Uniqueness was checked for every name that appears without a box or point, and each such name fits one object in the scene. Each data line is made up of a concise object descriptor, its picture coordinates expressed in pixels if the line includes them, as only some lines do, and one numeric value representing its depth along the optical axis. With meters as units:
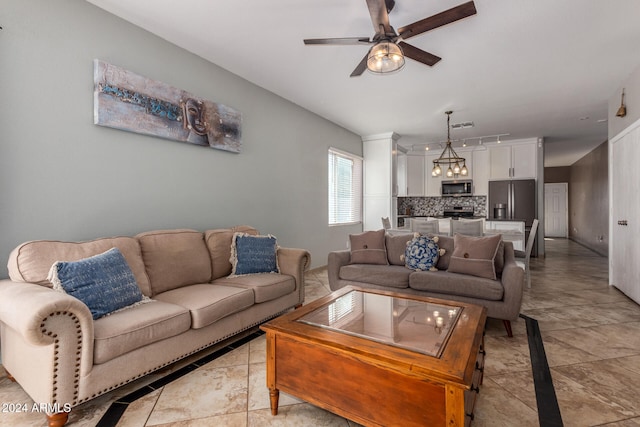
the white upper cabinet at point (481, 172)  7.25
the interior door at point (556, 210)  11.16
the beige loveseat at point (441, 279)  2.71
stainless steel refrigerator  6.71
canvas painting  2.52
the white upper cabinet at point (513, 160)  6.79
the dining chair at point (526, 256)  4.11
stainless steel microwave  7.38
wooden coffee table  1.29
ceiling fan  1.96
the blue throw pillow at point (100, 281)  1.85
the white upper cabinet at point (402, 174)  7.68
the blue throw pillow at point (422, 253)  3.28
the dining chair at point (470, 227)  3.96
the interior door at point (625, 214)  3.59
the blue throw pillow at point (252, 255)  3.08
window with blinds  5.81
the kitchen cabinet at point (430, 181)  7.82
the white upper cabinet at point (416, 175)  7.97
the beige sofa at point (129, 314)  1.57
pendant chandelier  5.12
